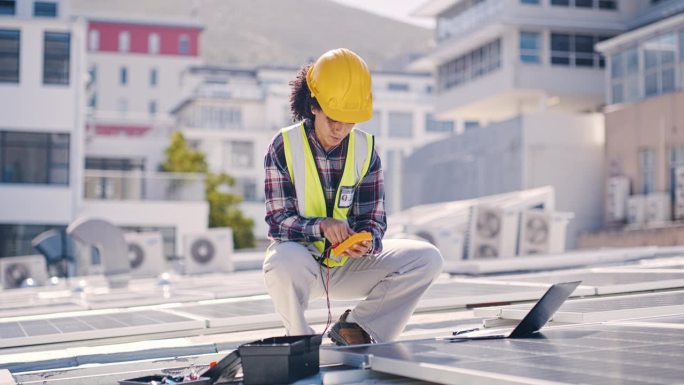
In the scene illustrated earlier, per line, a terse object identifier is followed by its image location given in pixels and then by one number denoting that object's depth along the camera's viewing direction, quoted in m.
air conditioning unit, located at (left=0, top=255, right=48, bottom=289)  26.28
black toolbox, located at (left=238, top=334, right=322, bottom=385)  3.77
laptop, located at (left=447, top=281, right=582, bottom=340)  4.46
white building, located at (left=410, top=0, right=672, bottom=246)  39.94
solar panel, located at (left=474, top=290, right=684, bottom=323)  5.09
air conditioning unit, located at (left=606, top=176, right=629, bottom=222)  37.06
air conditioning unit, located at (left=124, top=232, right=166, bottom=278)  25.37
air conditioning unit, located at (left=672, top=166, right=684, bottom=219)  33.66
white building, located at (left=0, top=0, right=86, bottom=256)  38.91
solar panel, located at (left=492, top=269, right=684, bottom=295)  7.15
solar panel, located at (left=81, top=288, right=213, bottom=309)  9.68
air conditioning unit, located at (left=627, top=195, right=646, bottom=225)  35.47
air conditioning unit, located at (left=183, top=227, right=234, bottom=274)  24.38
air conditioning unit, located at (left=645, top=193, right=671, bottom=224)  34.44
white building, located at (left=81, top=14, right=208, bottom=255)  39.62
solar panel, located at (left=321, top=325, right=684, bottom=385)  3.22
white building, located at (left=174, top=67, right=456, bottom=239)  76.38
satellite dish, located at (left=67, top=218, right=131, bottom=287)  19.09
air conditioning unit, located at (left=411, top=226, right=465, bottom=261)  21.06
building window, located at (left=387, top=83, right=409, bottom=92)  94.62
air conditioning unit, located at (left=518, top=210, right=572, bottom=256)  21.50
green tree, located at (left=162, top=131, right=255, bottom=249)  60.47
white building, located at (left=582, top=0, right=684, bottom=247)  34.06
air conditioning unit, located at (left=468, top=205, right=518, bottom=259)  21.45
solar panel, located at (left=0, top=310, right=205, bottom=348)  6.54
